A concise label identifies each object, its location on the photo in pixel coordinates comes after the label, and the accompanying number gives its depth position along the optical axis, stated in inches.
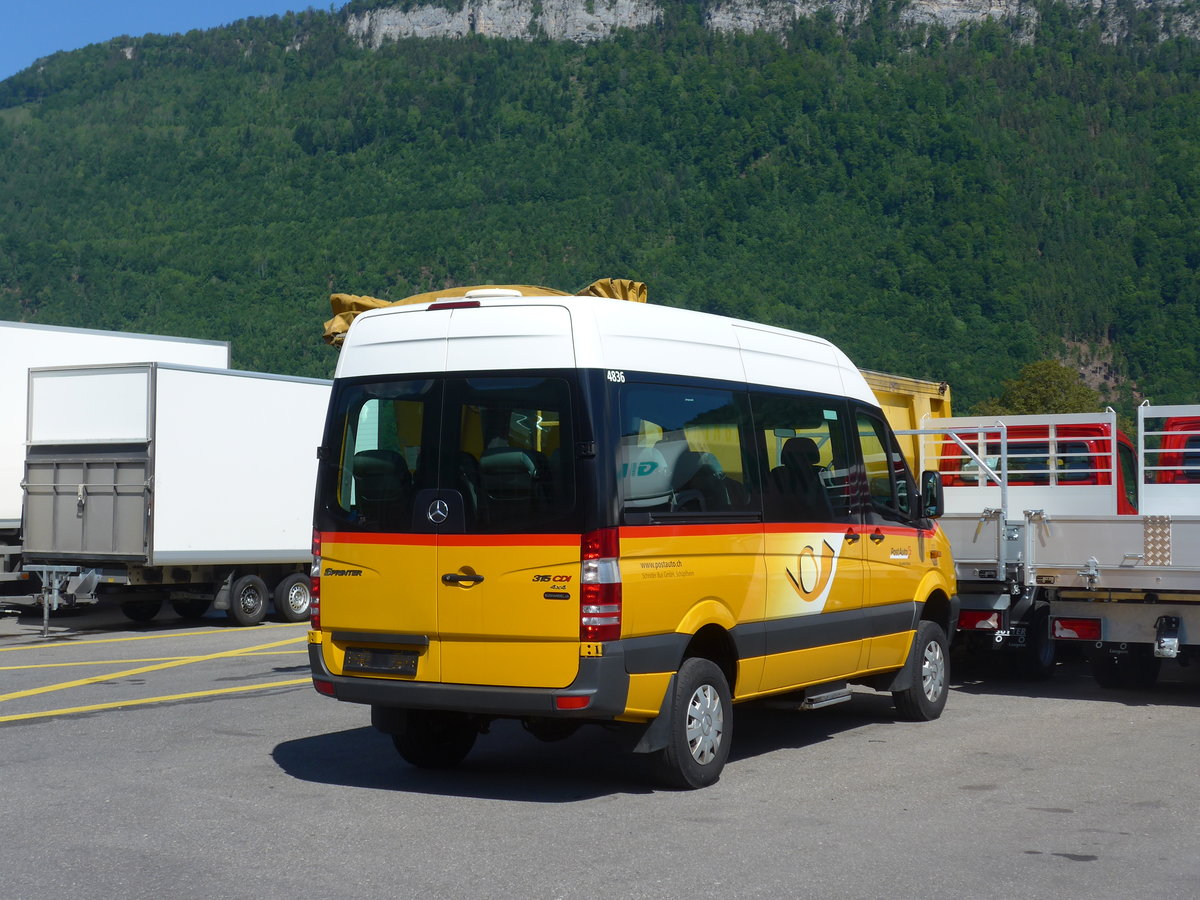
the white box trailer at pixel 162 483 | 672.4
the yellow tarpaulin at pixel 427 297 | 388.8
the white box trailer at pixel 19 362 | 724.7
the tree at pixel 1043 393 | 2962.6
